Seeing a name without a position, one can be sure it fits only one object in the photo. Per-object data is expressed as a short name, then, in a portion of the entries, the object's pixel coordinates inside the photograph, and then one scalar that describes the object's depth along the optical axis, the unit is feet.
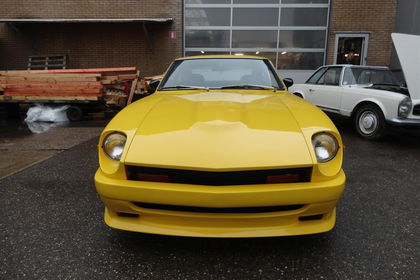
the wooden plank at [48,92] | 25.31
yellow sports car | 6.10
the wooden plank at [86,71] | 27.07
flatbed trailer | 25.40
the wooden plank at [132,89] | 28.59
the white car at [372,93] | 17.37
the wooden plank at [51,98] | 25.18
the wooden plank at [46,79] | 25.41
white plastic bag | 25.75
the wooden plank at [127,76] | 28.02
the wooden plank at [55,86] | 25.31
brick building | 36.55
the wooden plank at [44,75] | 25.54
